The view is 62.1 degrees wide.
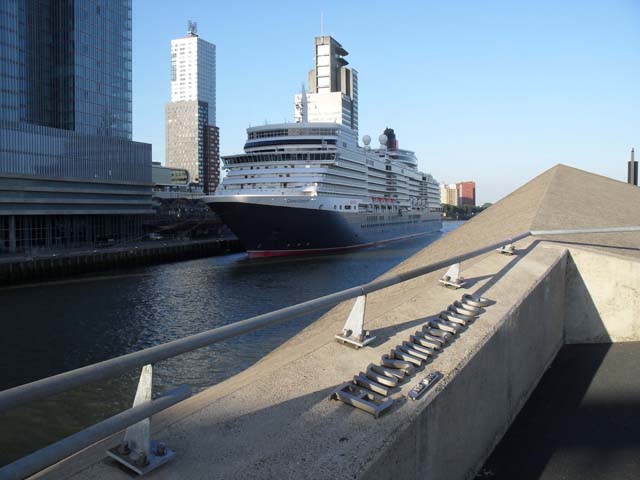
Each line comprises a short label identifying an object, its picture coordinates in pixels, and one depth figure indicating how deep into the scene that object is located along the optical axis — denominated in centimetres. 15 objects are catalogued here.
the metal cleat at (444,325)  433
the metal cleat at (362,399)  302
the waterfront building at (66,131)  4162
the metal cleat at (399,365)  358
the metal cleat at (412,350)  378
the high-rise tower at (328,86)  9888
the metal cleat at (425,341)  396
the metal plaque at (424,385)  324
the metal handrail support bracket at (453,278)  560
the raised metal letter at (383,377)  334
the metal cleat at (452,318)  451
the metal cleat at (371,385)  321
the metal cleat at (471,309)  480
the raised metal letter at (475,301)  495
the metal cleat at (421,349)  385
